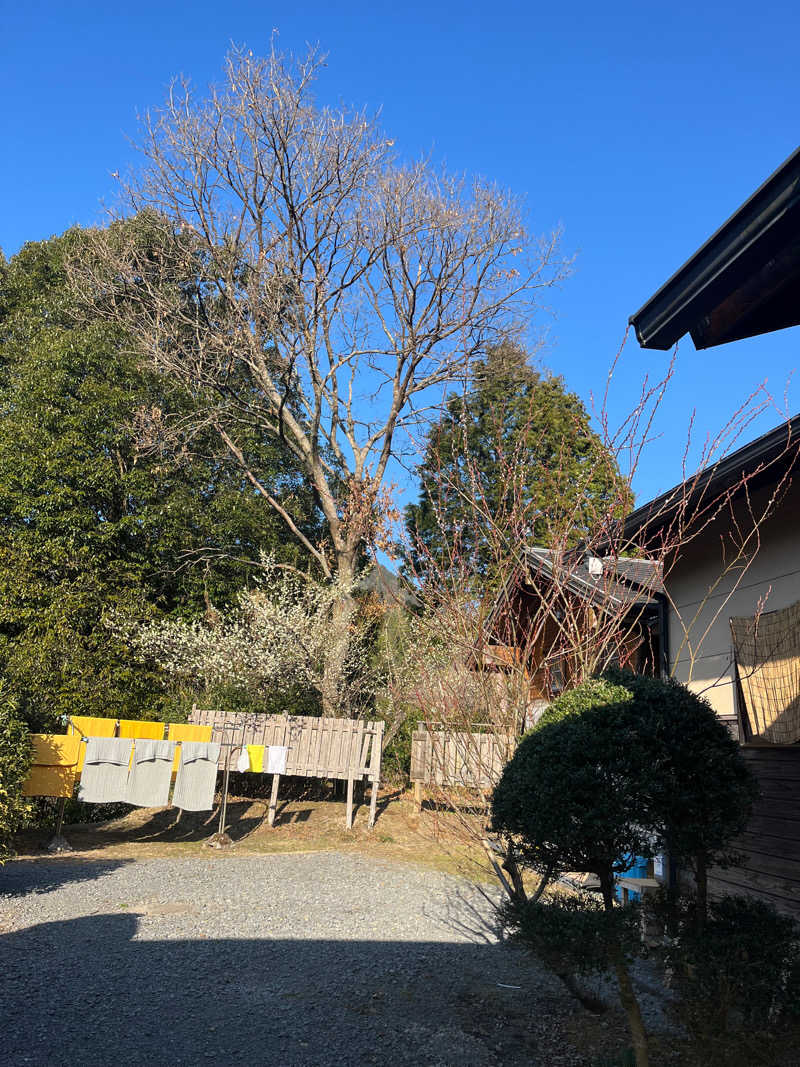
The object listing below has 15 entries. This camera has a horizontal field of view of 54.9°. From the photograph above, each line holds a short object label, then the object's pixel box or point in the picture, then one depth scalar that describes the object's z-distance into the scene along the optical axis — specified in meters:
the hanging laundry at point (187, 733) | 10.83
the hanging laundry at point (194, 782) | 9.23
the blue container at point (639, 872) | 6.78
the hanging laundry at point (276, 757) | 10.55
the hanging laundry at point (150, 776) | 9.01
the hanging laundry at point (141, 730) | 10.35
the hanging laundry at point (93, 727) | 9.92
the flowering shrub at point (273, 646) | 14.05
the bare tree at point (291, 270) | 14.46
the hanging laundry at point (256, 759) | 10.54
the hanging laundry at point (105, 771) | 8.78
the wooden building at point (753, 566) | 2.54
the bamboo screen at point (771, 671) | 4.64
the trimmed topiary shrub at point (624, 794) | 3.29
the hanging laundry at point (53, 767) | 8.60
